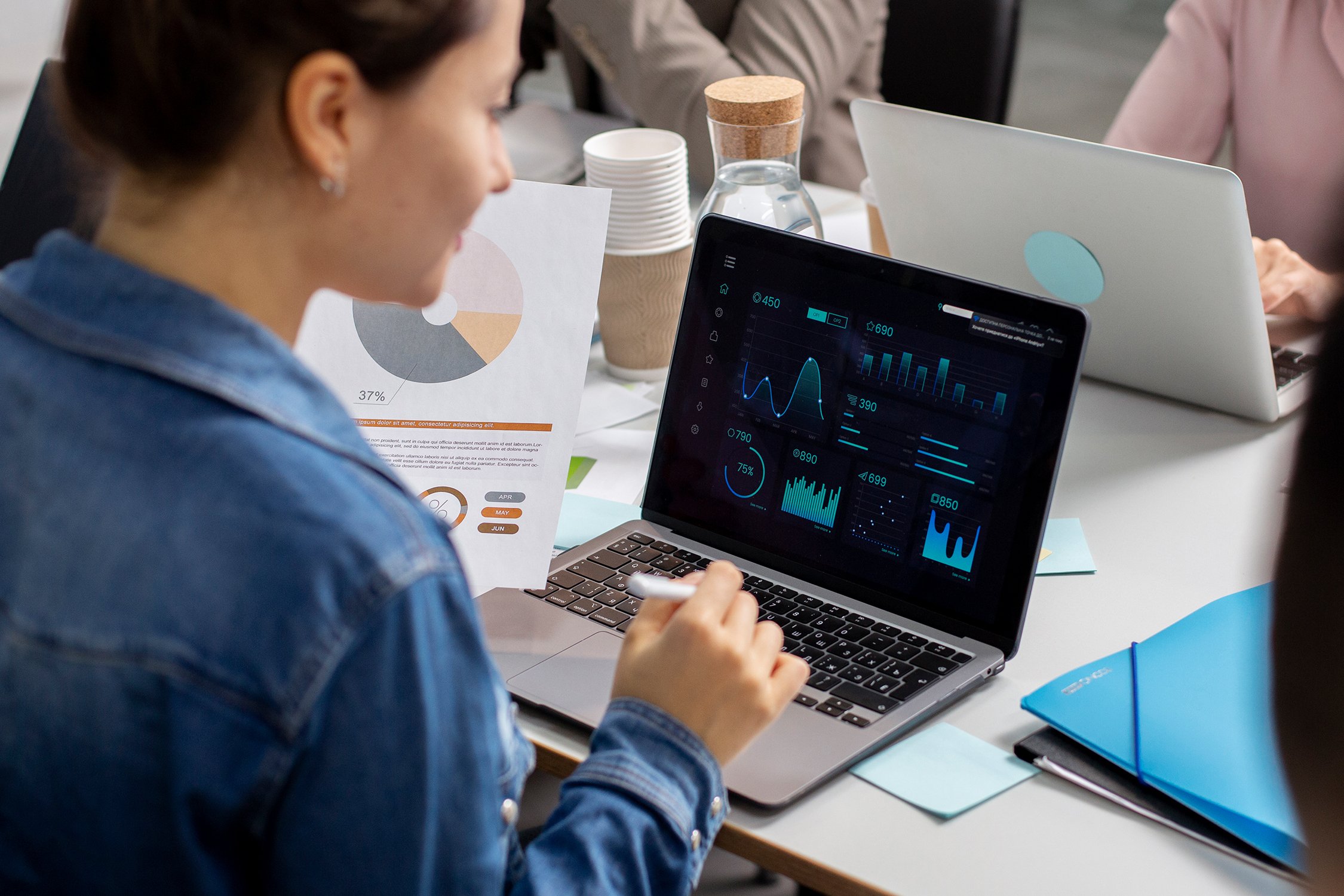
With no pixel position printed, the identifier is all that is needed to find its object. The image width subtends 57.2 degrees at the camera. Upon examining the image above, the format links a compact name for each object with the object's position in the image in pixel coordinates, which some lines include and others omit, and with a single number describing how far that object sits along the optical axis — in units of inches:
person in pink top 66.8
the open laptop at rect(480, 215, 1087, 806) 33.4
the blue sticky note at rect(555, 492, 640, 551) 41.8
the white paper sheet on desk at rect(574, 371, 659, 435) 49.8
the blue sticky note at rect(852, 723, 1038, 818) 29.7
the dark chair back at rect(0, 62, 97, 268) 46.1
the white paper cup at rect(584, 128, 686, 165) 52.4
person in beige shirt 74.8
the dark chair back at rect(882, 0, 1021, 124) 79.2
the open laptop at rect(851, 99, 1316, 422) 41.8
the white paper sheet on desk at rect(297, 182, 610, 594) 39.7
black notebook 27.9
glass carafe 50.2
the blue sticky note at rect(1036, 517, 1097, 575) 39.1
